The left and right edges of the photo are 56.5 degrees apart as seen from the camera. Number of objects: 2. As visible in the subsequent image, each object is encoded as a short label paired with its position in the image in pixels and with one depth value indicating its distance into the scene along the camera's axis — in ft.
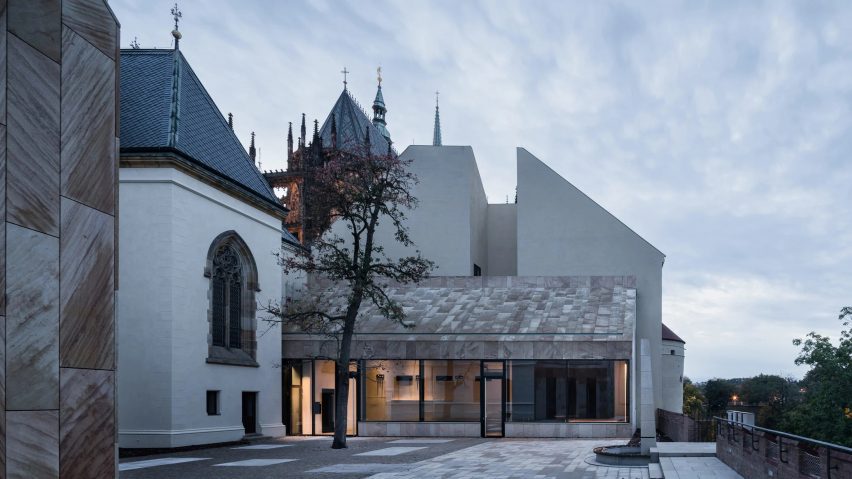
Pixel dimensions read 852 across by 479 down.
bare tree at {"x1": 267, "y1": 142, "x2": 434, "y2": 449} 84.74
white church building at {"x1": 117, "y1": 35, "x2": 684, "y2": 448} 81.41
